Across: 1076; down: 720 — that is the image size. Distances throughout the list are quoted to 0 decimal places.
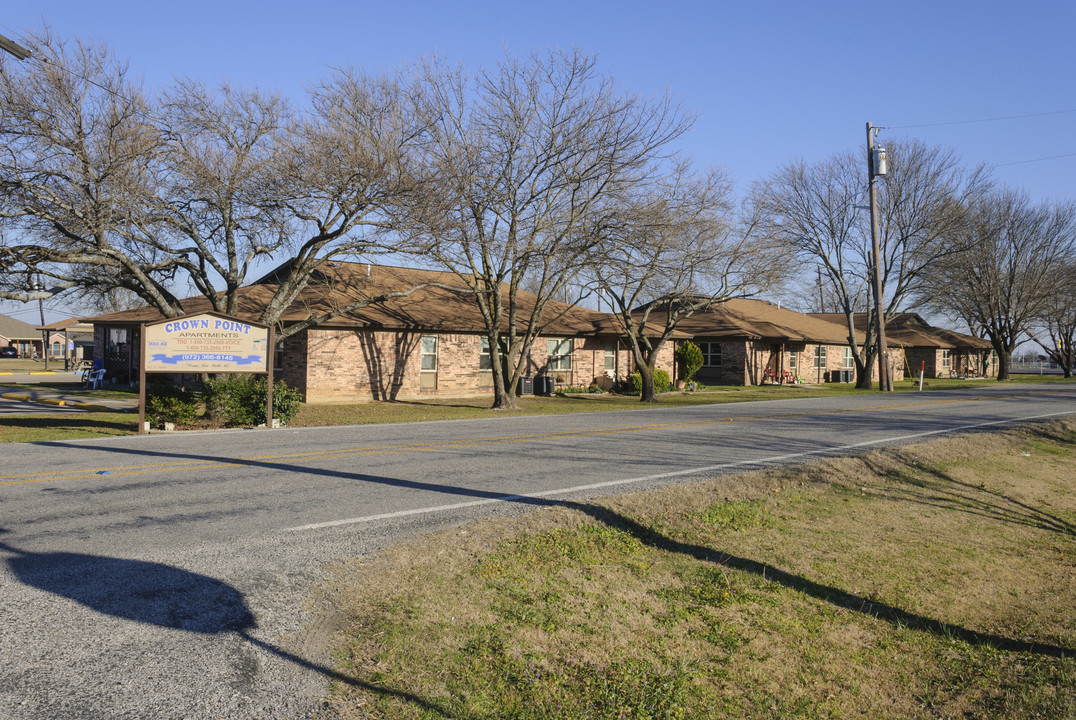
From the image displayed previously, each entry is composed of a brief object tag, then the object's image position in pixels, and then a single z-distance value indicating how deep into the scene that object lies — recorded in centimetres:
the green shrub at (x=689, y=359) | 3694
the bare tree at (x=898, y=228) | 3931
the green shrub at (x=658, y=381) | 3447
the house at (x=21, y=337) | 8312
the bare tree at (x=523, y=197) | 2100
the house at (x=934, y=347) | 6003
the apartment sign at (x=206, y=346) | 1603
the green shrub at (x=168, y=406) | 1590
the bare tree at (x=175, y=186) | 1559
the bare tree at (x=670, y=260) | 2173
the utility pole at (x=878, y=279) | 3394
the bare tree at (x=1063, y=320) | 5266
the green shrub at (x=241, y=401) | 1673
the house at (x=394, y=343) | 2512
